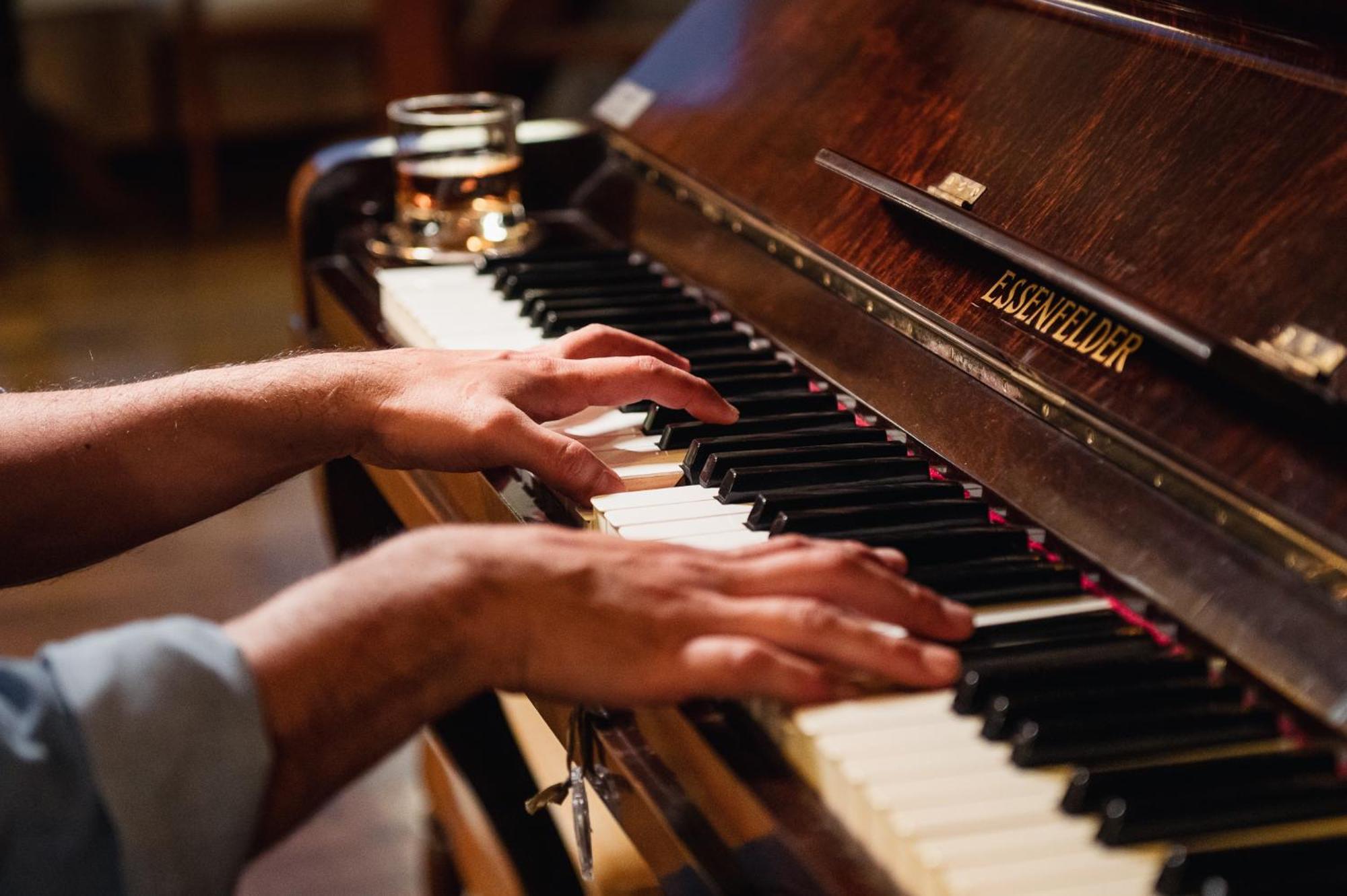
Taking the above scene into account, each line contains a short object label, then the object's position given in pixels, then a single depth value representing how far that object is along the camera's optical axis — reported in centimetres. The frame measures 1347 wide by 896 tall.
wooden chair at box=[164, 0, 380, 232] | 546
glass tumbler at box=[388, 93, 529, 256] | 188
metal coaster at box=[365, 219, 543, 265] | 184
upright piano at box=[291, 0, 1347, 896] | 78
